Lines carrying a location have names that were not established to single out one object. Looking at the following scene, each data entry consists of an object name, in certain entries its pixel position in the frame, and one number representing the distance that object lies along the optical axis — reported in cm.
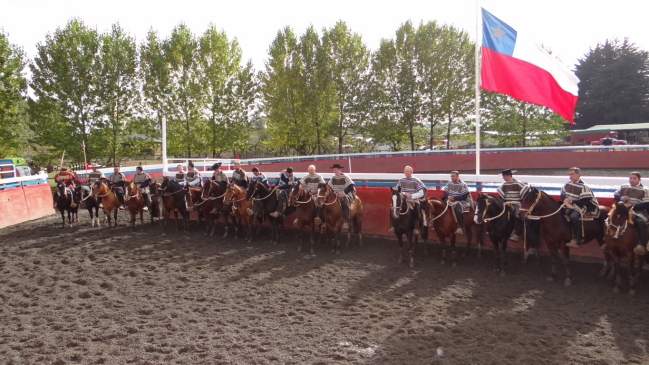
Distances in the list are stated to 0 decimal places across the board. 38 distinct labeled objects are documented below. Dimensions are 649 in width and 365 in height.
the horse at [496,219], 898
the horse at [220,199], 1347
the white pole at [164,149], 1766
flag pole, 1071
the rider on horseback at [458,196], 980
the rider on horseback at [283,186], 1262
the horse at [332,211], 1106
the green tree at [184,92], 3130
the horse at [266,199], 1251
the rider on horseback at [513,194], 901
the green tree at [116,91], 2925
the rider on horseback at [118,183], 1527
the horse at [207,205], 1345
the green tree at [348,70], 3416
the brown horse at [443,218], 984
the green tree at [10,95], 2552
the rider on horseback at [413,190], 993
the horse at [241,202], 1289
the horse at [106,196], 1459
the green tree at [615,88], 5056
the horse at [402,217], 977
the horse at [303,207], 1165
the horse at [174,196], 1445
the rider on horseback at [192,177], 1530
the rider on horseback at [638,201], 749
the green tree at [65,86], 2808
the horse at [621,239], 760
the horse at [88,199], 1550
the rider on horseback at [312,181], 1163
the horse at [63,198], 1522
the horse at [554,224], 848
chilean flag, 1033
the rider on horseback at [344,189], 1145
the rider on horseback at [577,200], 835
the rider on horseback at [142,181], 1551
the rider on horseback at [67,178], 1594
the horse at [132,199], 1488
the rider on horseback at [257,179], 1255
